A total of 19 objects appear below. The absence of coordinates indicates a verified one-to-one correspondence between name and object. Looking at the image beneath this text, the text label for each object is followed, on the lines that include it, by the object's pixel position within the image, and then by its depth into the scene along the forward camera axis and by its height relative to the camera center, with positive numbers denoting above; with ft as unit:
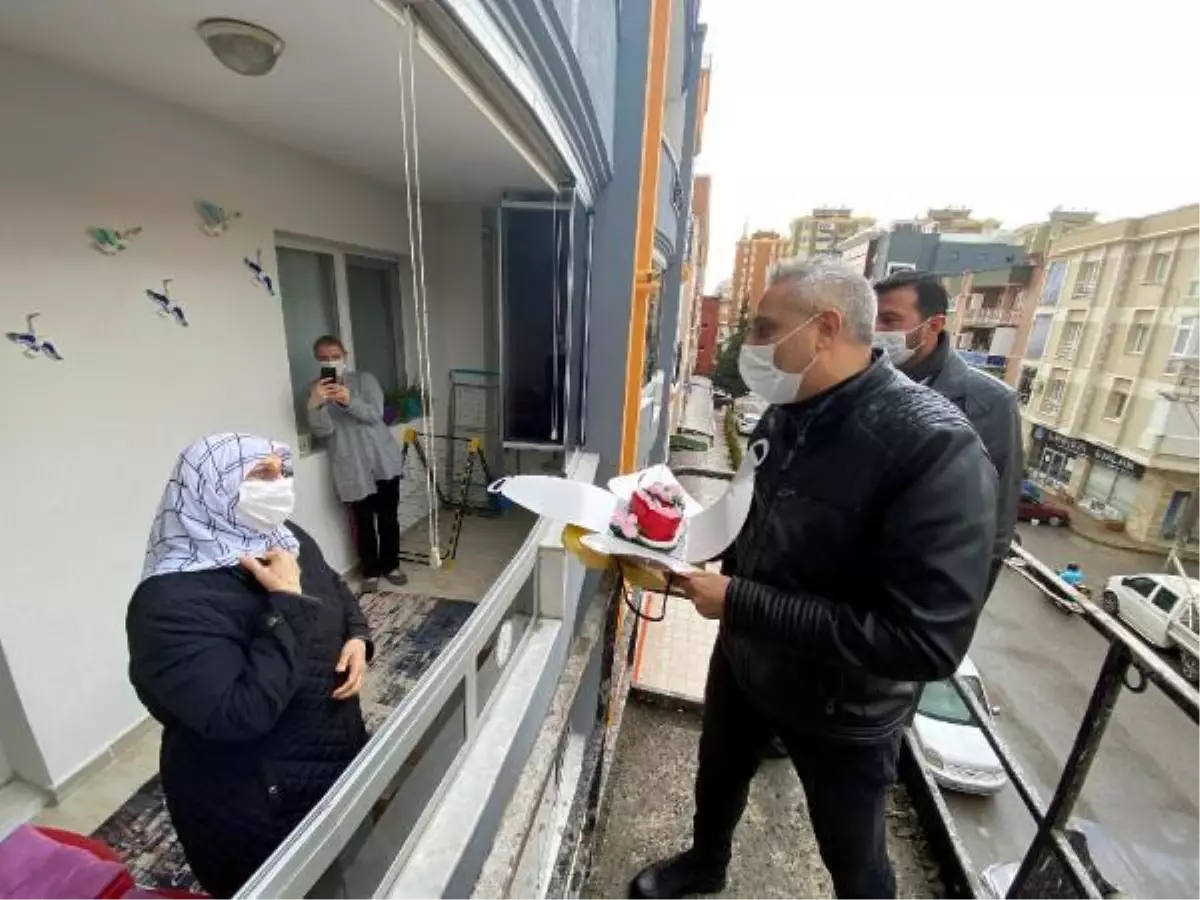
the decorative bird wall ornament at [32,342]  6.42 -0.68
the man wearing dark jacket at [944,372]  5.97 -0.46
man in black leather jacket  3.05 -1.42
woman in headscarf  3.70 -2.63
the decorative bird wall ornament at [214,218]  8.77 +1.29
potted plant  14.76 -2.81
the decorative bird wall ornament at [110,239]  7.18 +0.70
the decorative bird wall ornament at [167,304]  8.11 -0.16
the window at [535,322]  12.55 -0.24
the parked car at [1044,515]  59.67 -19.50
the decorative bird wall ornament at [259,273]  9.85 +0.47
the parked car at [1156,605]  34.04 -17.52
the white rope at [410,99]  3.83 +1.99
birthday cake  4.29 -1.64
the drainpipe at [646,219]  12.45 +2.51
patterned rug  6.93 -7.23
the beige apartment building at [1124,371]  52.39 -3.14
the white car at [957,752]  23.98 -18.64
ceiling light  4.93 +2.43
